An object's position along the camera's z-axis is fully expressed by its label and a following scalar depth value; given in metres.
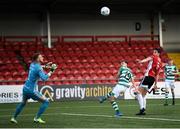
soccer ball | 30.88
